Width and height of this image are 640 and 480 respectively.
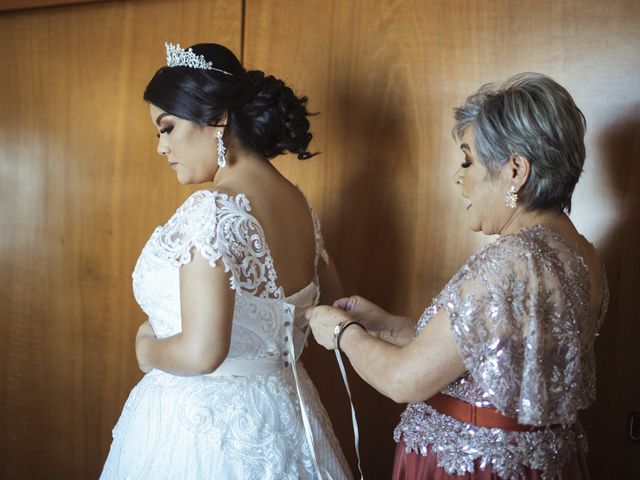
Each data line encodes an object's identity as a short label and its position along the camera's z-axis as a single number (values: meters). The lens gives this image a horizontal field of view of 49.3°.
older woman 1.27
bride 1.48
